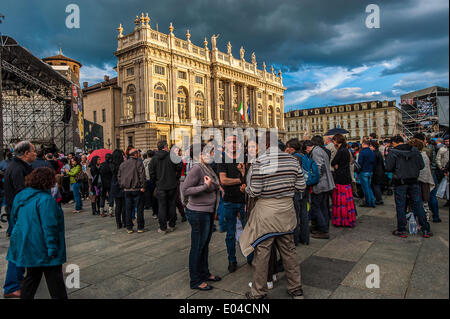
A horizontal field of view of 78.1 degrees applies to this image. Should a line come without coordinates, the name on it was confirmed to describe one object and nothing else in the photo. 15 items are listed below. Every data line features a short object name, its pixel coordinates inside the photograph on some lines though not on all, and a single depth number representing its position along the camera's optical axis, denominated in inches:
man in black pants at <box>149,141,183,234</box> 261.0
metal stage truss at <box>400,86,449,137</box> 877.8
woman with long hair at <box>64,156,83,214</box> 377.0
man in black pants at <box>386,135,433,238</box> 203.8
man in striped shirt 124.3
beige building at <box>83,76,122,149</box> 1364.4
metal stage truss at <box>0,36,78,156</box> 690.2
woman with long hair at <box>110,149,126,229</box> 279.9
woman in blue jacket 108.8
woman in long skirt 243.8
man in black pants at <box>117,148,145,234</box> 263.4
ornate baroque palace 1245.7
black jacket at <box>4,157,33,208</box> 155.6
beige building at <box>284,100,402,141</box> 3053.6
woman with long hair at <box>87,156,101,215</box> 354.6
